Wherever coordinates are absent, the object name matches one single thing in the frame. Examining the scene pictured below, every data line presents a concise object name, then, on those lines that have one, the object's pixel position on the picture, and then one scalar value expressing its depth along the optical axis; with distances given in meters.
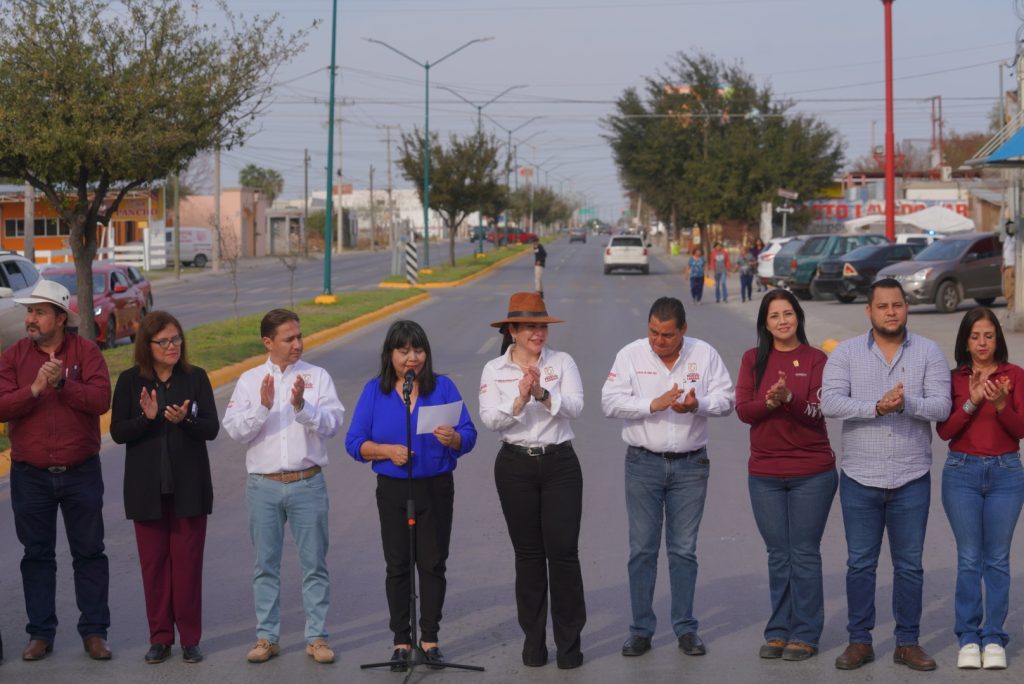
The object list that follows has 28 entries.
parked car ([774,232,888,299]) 36.28
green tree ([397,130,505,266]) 59.03
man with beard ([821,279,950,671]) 6.08
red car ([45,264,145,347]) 22.88
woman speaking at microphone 6.16
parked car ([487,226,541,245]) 109.69
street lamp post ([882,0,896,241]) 34.06
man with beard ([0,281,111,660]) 6.37
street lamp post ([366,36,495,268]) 47.34
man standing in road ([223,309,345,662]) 6.32
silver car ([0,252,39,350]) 15.52
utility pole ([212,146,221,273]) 54.28
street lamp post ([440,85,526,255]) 57.41
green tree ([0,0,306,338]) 15.64
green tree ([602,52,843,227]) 57.09
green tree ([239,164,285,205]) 142.75
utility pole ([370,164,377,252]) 103.75
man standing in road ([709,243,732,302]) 35.84
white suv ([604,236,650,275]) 53.03
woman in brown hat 6.14
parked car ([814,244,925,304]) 32.69
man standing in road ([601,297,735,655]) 6.30
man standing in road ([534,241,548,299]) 39.88
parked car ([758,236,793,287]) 39.85
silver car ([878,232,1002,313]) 28.73
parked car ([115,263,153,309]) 25.39
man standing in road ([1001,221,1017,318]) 23.64
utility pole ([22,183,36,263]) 38.12
